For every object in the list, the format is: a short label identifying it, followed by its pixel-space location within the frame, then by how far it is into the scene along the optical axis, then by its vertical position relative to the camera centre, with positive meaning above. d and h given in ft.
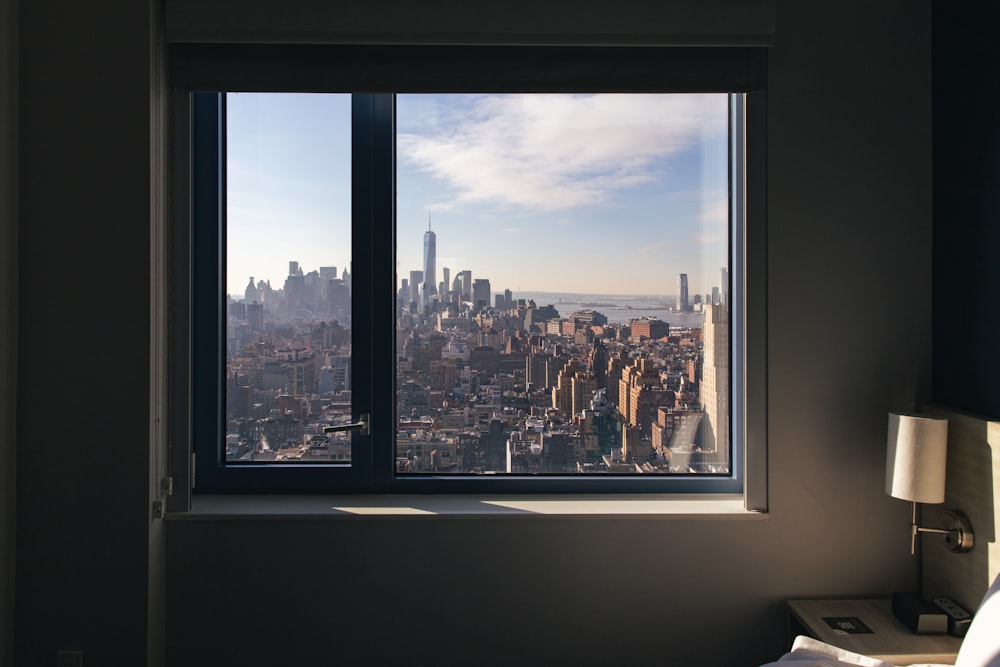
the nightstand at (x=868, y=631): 5.36 -2.84
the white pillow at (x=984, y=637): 4.10 -2.14
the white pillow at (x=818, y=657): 4.55 -2.53
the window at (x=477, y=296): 6.92 +0.35
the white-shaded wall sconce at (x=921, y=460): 5.54 -1.20
